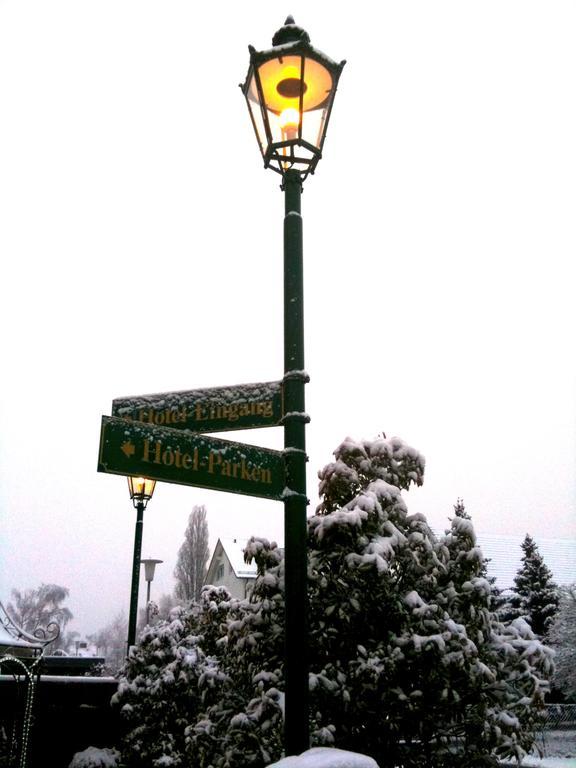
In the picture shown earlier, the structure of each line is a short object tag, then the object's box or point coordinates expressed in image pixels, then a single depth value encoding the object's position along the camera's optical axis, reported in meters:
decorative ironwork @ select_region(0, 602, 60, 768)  10.12
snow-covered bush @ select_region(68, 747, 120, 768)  12.12
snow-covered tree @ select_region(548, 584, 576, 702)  24.50
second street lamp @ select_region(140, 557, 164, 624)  16.05
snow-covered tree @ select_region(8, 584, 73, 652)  97.62
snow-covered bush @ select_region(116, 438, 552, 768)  5.70
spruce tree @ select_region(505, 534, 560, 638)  33.16
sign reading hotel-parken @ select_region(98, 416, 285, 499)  3.67
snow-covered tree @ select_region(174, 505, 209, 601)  64.48
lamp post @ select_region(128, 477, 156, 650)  12.30
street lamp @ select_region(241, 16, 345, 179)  4.14
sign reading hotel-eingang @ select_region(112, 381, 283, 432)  4.12
